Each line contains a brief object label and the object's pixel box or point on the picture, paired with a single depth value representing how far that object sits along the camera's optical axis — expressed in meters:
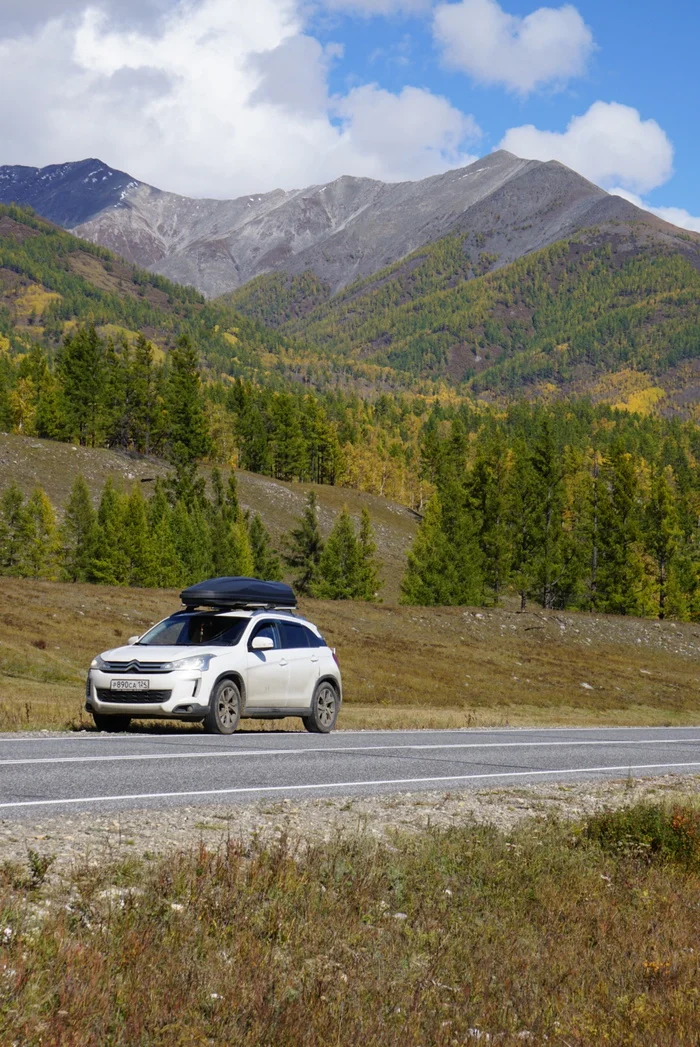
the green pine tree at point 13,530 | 79.81
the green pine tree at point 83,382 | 112.31
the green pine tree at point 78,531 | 73.38
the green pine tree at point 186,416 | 105.38
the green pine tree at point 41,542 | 81.50
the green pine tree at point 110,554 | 70.69
